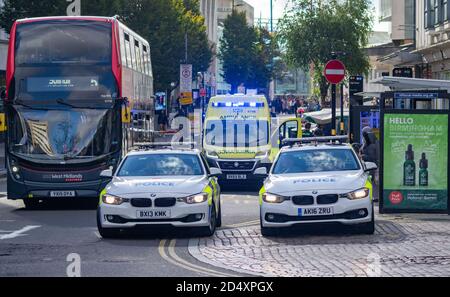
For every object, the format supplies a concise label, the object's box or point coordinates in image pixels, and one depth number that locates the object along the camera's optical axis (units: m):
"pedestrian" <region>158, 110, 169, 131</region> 71.83
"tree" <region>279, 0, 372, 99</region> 52.50
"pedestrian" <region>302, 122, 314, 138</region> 36.19
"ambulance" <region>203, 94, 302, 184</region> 29.03
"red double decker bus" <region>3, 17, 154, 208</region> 23.48
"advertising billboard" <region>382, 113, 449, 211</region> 19.50
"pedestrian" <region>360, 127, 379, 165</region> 24.61
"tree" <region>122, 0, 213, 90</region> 69.50
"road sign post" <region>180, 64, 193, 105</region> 57.38
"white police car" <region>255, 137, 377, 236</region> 16.97
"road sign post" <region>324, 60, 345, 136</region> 27.94
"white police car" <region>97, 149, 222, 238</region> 17.31
